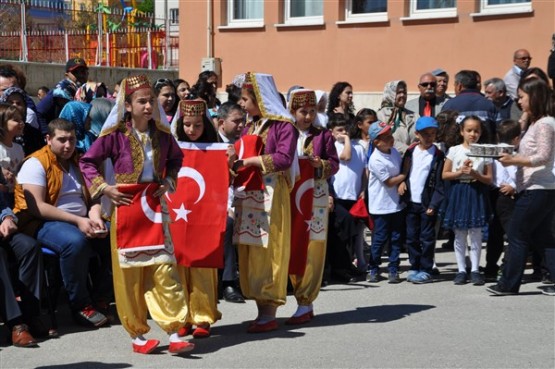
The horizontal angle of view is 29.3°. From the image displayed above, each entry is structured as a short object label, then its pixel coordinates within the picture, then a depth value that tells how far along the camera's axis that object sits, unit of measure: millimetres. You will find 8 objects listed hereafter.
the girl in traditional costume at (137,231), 7117
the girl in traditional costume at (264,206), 7758
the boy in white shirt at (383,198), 10234
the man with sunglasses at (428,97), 12805
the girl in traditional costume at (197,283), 7672
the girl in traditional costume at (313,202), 8156
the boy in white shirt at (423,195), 10219
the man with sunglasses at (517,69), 14180
